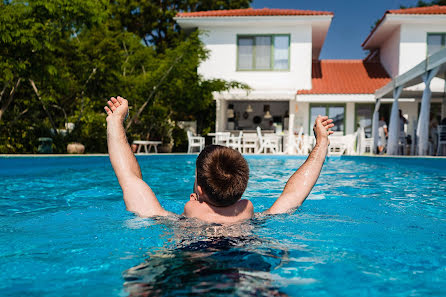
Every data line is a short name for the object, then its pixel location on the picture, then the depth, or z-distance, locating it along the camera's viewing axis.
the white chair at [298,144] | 14.57
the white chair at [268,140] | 14.62
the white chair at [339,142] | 14.17
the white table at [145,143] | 13.01
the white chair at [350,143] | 14.21
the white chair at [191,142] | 14.66
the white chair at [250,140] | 15.53
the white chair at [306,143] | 14.56
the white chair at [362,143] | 14.46
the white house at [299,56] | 16.05
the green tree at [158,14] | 23.05
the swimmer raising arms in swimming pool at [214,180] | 2.09
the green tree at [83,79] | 9.41
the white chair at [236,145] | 14.78
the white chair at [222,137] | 14.95
